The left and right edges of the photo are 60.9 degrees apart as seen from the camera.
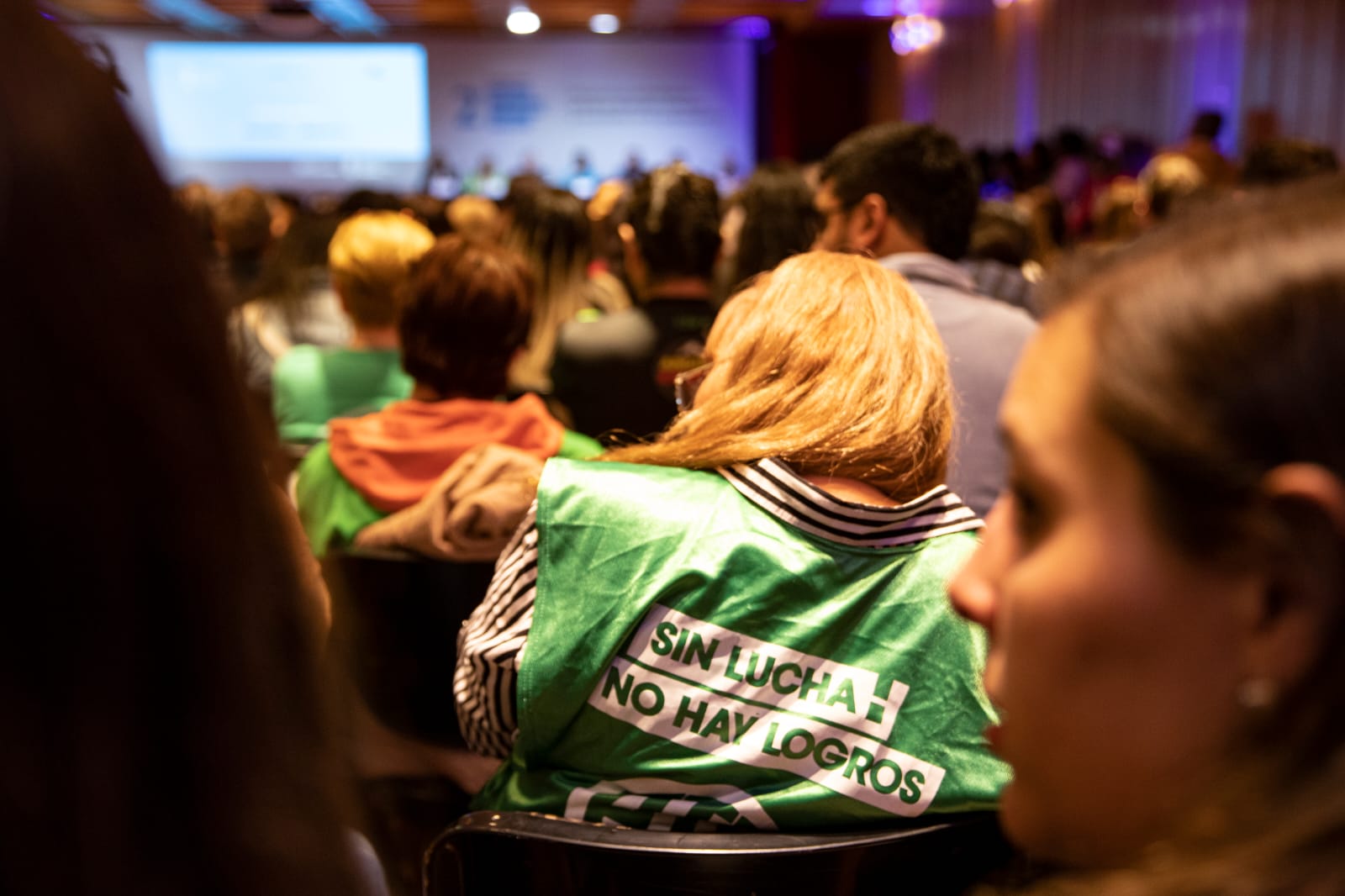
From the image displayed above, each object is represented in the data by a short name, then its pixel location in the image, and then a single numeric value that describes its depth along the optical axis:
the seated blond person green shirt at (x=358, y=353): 2.78
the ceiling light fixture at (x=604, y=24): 15.49
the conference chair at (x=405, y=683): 1.81
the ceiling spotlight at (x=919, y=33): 14.70
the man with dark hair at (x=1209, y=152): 5.99
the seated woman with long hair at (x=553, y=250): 3.91
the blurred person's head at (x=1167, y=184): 4.07
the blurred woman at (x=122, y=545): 0.44
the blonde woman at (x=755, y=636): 1.18
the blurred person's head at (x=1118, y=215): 4.37
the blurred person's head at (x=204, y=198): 4.95
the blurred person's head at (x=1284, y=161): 3.47
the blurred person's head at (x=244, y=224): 4.45
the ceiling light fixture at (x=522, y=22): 15.07
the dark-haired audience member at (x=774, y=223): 3.58
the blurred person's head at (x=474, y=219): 4.93
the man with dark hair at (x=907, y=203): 2.45
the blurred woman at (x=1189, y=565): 0.44
